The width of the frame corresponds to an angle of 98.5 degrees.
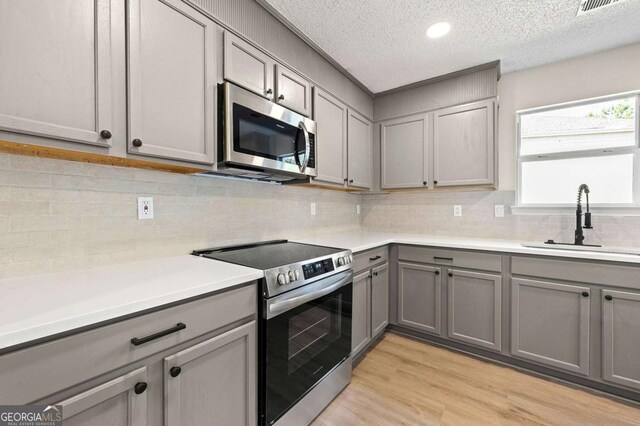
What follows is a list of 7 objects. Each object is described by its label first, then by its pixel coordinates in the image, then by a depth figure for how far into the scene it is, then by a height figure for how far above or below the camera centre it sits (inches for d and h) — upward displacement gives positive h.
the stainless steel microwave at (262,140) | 59.6 +17.5
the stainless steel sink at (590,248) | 77.7 -11.4
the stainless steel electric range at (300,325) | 51.4 -25.0
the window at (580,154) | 89.3 +19.8
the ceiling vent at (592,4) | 68.5 +52.1
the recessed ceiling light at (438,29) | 77.4 +52.3
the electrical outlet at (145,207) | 59.0 +0.8
